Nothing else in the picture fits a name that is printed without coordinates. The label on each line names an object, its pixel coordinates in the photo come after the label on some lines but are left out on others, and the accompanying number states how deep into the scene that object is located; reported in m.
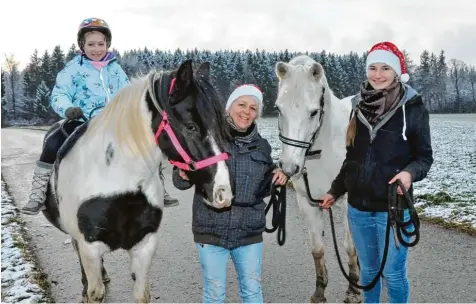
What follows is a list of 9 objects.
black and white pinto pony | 2.62
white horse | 3.38
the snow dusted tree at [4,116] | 59.81
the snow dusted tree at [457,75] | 85.76
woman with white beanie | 2.96
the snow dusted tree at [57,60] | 66.38
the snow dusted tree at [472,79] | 86.72
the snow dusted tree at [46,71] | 65.94
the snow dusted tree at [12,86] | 70.38
